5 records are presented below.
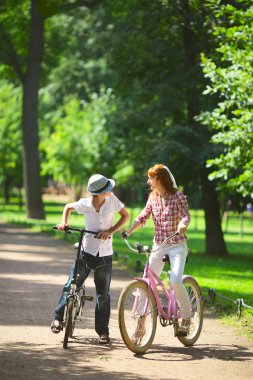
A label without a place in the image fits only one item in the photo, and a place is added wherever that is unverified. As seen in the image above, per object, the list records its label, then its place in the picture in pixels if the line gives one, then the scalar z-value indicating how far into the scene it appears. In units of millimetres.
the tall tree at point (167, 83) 44750
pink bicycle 16703
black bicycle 17266
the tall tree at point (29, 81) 70062
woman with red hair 17656
